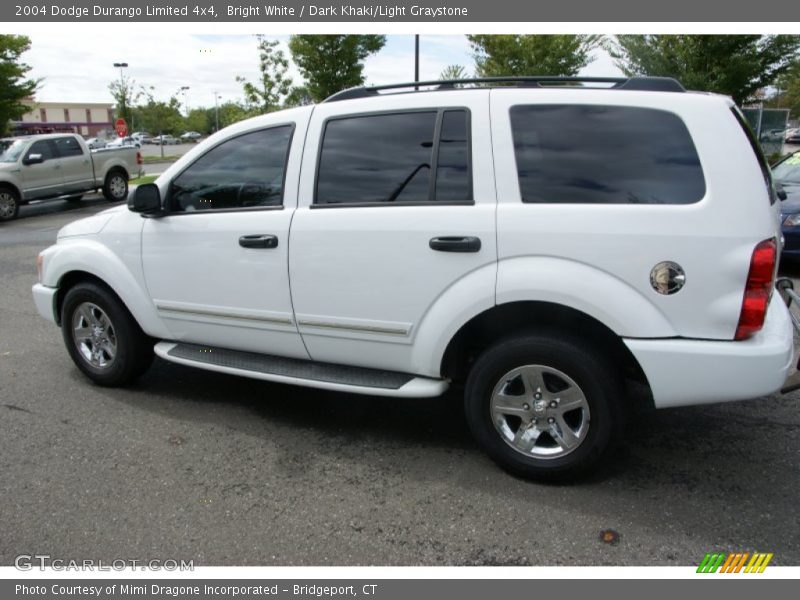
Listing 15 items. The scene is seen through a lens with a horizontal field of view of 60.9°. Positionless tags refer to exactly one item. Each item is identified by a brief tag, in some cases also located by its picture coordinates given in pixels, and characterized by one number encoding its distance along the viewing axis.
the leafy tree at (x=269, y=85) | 28.92
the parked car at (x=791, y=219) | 7.75
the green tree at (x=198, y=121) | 97.64
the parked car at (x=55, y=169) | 14.52
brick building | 99.88
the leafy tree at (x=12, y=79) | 21.84
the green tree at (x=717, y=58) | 16.97
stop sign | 28.96
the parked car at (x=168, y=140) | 73.72
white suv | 3.02
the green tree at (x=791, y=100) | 50.22
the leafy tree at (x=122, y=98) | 57.75
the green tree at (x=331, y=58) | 24.62
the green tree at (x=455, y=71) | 25.38
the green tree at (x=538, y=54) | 22.03
